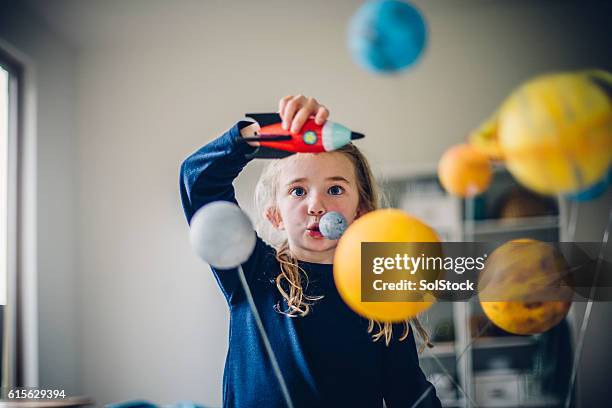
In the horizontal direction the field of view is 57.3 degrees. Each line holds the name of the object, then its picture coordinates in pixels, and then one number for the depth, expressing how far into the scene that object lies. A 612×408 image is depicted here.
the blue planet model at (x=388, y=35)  0.55
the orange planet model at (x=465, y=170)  0.64
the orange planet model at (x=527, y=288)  0.64
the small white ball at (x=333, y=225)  0.68
